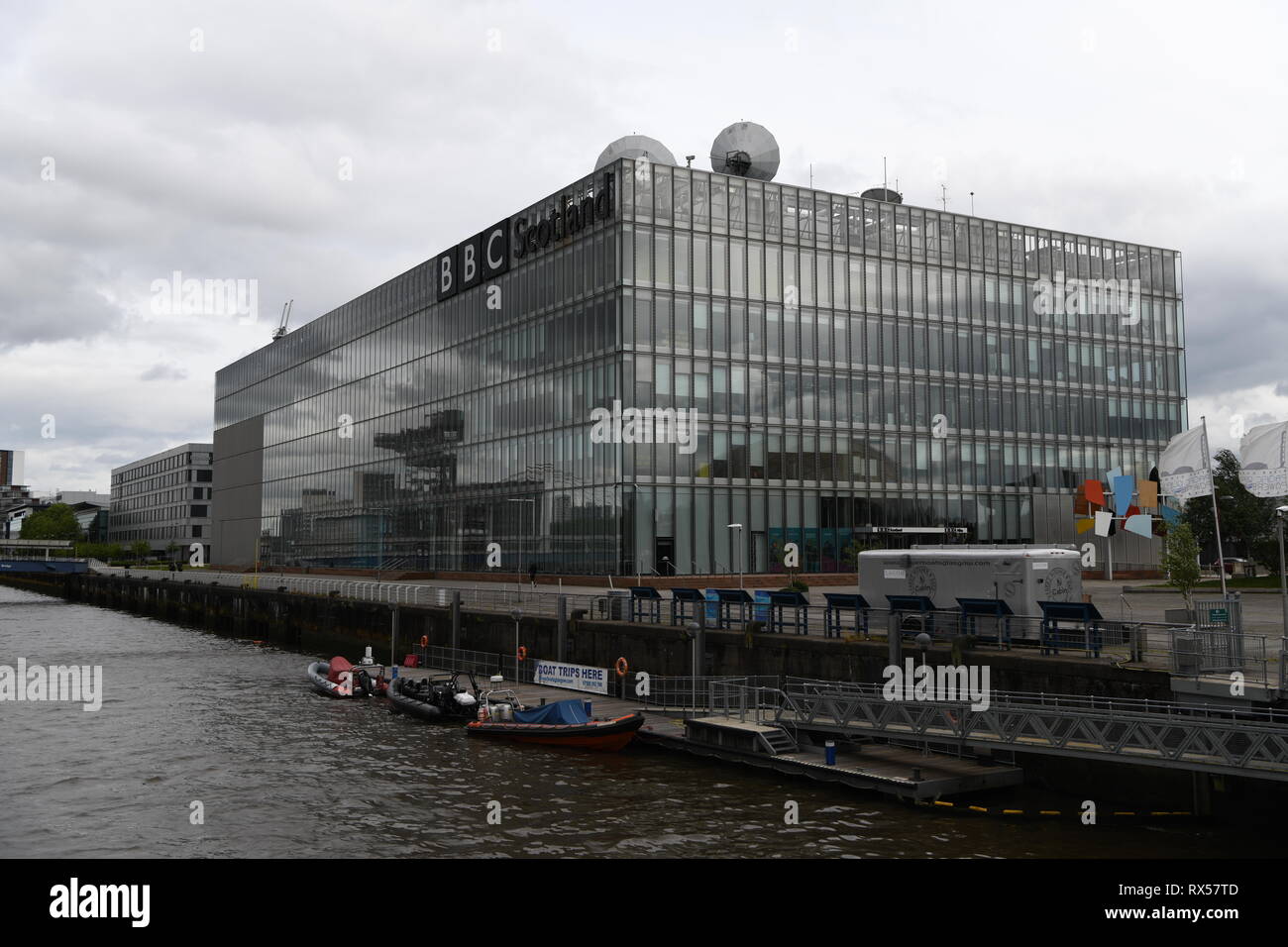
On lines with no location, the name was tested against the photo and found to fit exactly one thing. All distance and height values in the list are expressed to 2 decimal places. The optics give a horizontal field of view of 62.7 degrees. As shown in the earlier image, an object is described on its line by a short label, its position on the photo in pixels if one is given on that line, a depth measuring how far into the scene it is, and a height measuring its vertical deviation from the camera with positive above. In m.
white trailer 33.28 -1.18
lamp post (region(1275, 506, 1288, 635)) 23.30 +0.42
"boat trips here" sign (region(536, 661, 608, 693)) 41.75 -5.57
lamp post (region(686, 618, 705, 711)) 38.47 -3.48
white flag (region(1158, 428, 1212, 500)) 28.34 +1.96
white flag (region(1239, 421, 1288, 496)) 24.92 +1.87
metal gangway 21.53 -4.51
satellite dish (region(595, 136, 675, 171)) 79.06 +29.36
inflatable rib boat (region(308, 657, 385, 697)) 45.84 -6.20
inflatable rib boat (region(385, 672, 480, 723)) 39.34 -6.08
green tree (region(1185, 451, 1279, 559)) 81.25 +1.86
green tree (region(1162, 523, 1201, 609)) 34.41 -0.72
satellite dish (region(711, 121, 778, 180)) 79.56 +29.23
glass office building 72.62 +12.48
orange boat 33.00 -6.07
